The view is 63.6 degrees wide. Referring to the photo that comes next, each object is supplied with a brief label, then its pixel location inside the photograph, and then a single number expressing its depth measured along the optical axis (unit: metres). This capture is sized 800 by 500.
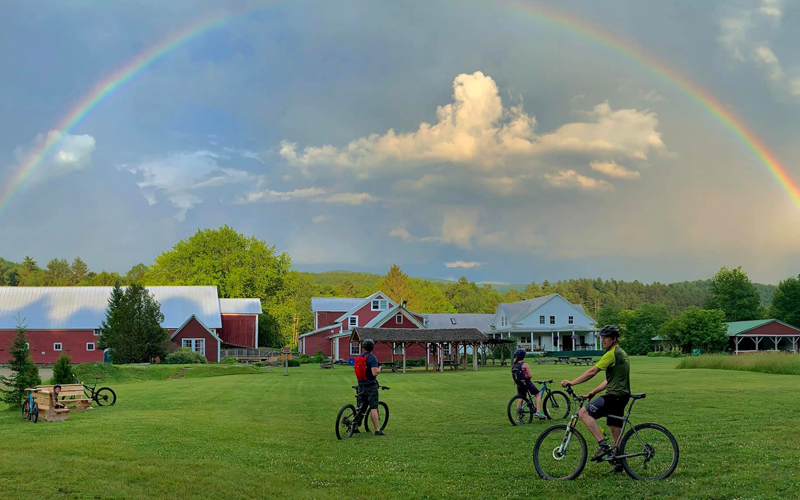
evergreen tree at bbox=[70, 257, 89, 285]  138.39
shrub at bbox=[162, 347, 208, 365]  51.12
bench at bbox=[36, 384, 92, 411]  19.55
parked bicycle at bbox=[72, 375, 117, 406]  21.45
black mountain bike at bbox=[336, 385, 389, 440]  13.95
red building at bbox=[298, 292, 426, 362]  58.12
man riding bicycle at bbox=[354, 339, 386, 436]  13.89
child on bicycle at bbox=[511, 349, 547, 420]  15.54
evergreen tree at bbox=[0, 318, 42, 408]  20.42
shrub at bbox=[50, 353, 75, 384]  22.17
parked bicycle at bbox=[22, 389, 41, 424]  17.53
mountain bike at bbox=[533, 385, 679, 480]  9.05
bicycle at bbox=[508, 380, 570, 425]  15.60
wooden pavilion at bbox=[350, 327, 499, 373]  45.72
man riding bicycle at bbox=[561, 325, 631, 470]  9.09
